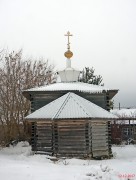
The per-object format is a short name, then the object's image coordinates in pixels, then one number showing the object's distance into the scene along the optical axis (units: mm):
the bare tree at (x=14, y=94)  29578
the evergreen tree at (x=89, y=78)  44094
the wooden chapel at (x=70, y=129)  19859
